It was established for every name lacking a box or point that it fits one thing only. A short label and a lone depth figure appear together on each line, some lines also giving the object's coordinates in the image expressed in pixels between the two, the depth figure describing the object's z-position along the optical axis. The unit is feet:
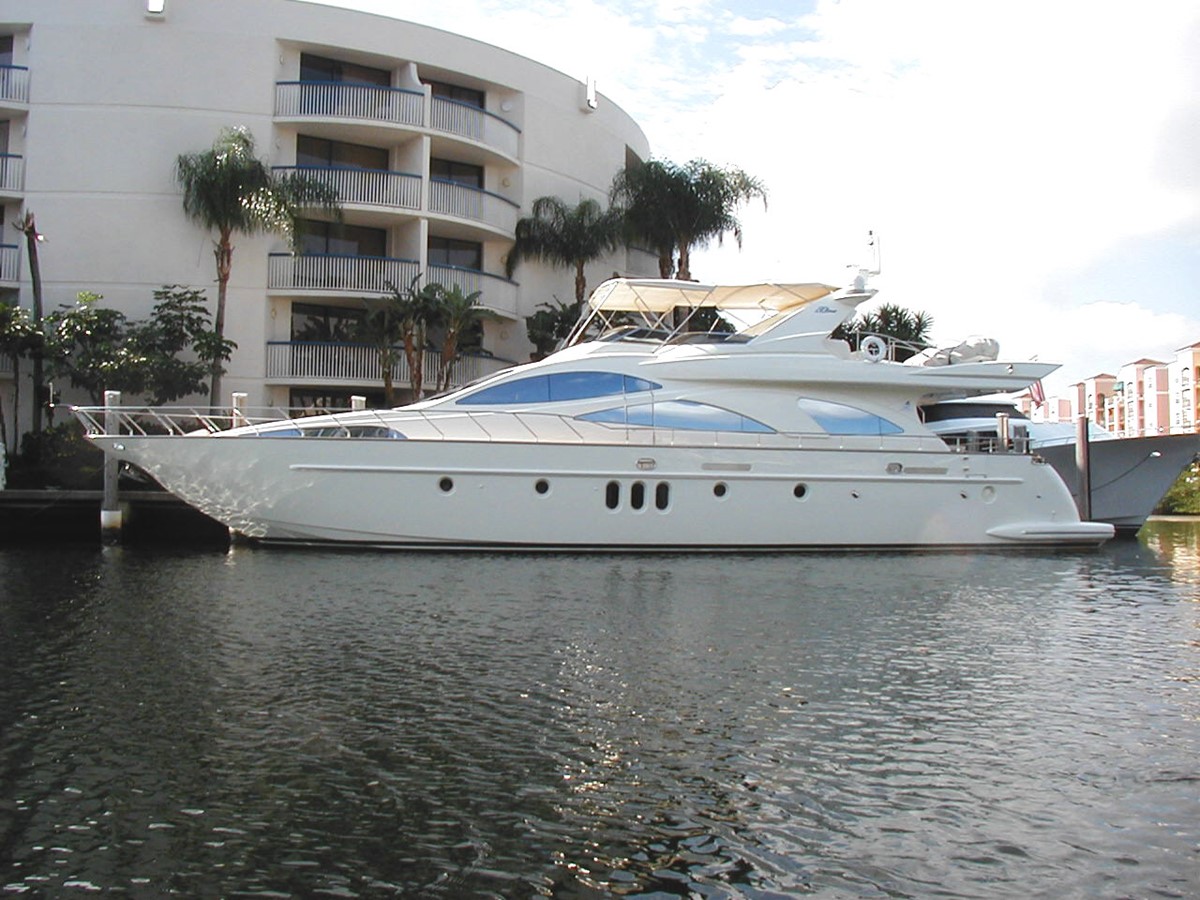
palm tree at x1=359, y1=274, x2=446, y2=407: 89.66
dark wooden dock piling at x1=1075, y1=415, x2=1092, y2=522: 79.20
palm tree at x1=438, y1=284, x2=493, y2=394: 89.81
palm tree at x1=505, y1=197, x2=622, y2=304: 104.47
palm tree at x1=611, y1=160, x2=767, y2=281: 107.65
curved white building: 92.68
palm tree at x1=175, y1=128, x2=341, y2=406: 88.07
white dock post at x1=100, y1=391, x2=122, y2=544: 69.10
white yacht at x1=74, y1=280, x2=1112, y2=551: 58.85
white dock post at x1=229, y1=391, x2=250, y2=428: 60.59
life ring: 67.00
